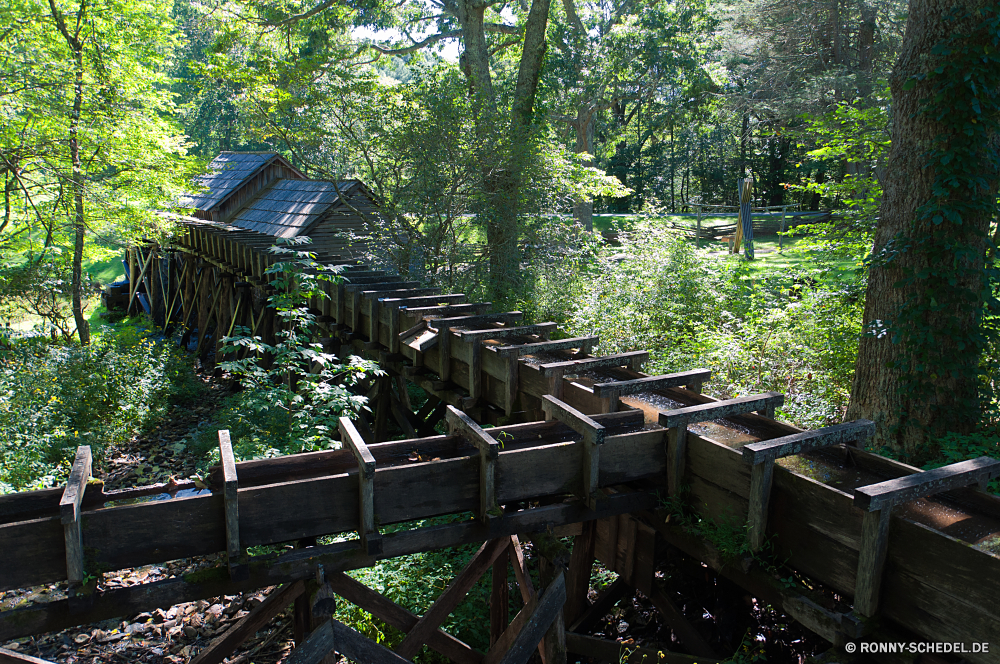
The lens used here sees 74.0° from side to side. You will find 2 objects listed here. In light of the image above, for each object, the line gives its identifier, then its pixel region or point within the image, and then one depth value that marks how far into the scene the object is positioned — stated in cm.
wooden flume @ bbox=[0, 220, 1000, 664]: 280
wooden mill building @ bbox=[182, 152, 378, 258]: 1386
